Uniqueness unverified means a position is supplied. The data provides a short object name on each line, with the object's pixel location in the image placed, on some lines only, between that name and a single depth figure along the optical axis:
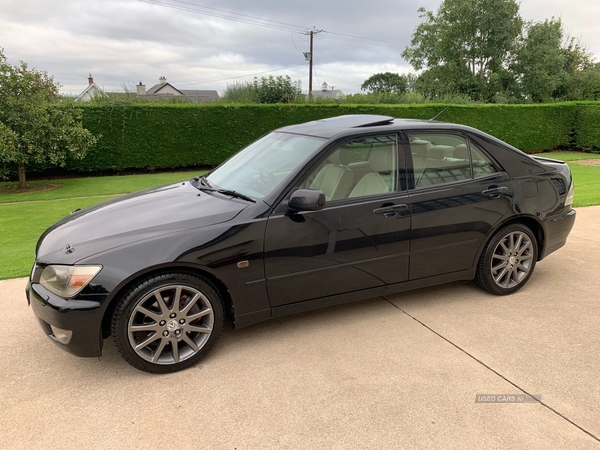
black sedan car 2.77
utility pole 35.72
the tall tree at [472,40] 31.59
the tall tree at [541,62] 31.66
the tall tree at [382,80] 76.72
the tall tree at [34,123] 11.98
